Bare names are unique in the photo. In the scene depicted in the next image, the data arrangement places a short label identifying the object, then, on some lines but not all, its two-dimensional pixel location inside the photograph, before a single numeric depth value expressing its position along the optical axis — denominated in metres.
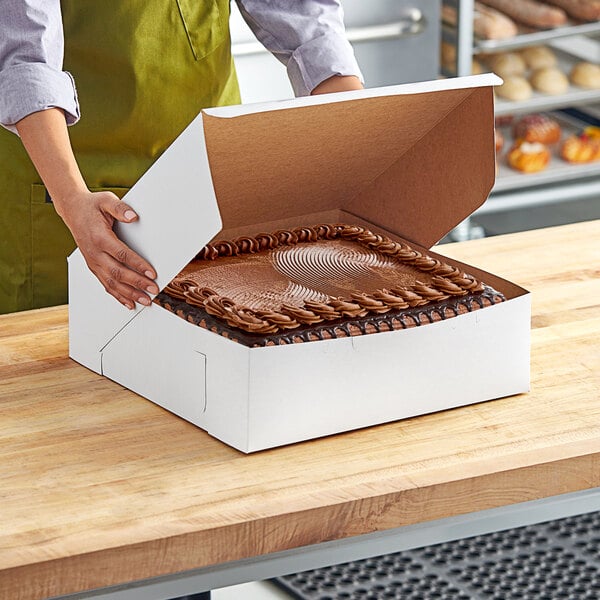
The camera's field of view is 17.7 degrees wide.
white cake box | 1.82
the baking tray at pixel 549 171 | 5.82
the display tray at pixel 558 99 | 5.67
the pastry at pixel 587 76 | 5.96
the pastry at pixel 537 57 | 5.93
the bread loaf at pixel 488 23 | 5.51
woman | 2.71
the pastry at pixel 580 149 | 6.03
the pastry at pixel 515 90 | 5.72
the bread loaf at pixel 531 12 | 5.59
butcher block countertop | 1.62
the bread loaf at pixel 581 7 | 5.70
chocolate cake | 1.85
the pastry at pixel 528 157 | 5.87
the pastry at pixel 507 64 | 5.86
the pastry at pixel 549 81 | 5.83
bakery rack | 5.53
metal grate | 3.22
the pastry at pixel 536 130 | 5.99
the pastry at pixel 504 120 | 6.18
